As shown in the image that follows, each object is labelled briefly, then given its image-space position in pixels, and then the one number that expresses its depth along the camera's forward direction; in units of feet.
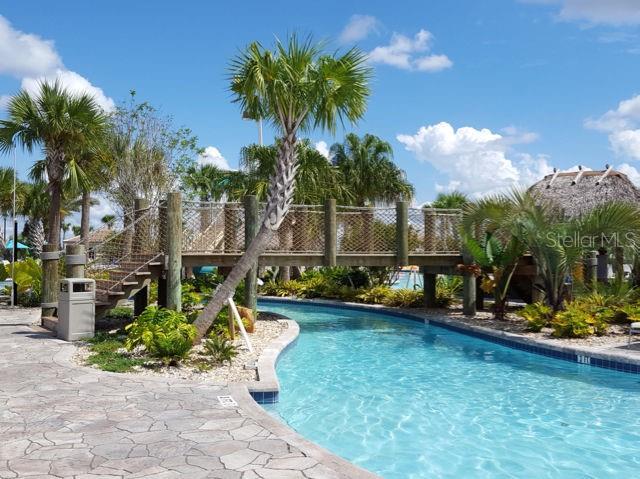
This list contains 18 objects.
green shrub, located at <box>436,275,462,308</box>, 52.49
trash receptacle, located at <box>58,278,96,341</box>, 30.99
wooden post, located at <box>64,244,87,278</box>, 33.37
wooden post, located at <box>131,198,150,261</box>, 38.37
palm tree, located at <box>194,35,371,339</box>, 27.96
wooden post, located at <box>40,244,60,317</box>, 37.73
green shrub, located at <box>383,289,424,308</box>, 53.26
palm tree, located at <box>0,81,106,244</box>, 44.96
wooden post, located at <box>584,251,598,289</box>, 46.24
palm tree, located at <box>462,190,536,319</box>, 40.27
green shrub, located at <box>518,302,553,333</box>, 36.42
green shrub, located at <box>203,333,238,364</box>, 25.67
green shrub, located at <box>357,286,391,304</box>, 56.71
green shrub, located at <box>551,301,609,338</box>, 33.68
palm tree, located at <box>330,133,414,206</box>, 98.63
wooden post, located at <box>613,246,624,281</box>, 42.93
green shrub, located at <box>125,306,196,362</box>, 25.11
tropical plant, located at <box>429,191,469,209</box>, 105.19
